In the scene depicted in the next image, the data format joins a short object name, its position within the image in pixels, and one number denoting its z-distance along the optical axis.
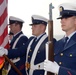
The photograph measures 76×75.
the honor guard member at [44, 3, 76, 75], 2.44
